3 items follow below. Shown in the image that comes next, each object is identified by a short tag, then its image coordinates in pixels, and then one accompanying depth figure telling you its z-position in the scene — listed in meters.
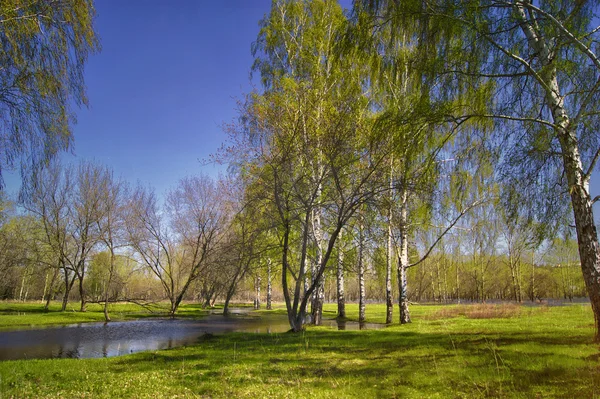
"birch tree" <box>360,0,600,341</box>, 6.92
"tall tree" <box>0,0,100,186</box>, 6.44
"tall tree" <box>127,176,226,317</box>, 32.34
